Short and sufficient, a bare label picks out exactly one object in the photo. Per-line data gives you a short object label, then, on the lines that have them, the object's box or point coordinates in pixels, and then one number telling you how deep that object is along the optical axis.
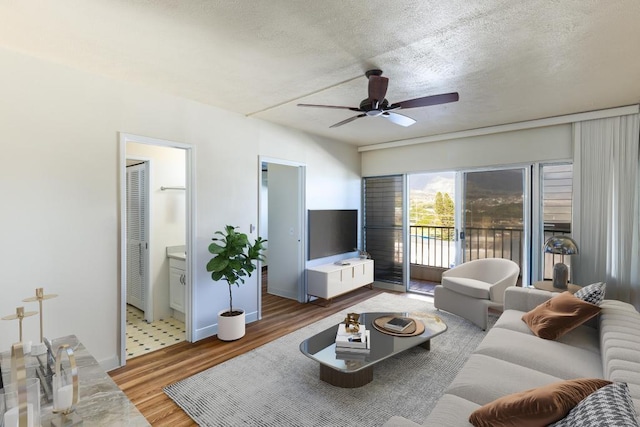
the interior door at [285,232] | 4.94
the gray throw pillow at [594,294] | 2.62
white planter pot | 3.45
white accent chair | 3.77
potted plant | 3.38
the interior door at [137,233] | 4.03
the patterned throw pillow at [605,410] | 1.04
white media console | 4.66
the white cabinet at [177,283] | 3.92
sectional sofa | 1.58
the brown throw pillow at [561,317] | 2.43
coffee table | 2.38
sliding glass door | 4.54
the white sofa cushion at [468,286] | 3.79
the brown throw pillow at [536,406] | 1.28
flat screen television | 5.02
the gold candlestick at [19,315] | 1.77
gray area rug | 2.20
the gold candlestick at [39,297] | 1.91
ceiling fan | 2.52
